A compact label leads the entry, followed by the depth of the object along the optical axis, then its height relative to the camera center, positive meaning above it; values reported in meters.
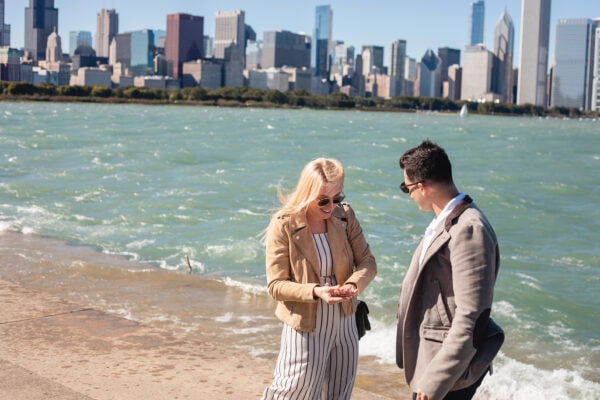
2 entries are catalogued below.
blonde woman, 4.16 -0.78
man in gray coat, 3.35 -0.66
